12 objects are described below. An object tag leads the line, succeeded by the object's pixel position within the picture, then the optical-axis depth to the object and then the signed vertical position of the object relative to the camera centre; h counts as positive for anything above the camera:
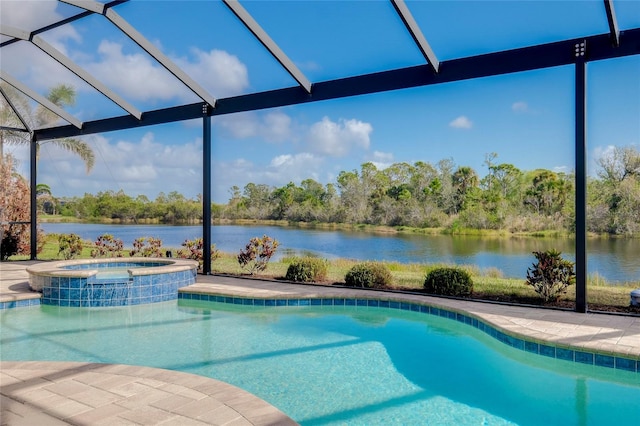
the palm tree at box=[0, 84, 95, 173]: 12.23 +2.85
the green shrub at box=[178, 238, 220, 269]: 11.79 -0.58
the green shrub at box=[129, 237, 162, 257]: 12.98 -0.68
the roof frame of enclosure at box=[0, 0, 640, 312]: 5.82 +2.15
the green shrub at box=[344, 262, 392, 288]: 8.34 -0.89
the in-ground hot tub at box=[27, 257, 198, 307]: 7.55 -0.97
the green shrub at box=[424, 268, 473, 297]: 7.45 -0.89
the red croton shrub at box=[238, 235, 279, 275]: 10.51 -0.58
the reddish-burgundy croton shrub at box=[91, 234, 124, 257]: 13.27 -0.64
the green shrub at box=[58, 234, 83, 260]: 13.62 -0.63
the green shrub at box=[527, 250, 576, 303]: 6.92 -0.71
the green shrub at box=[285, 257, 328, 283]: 8.95 -0.85
